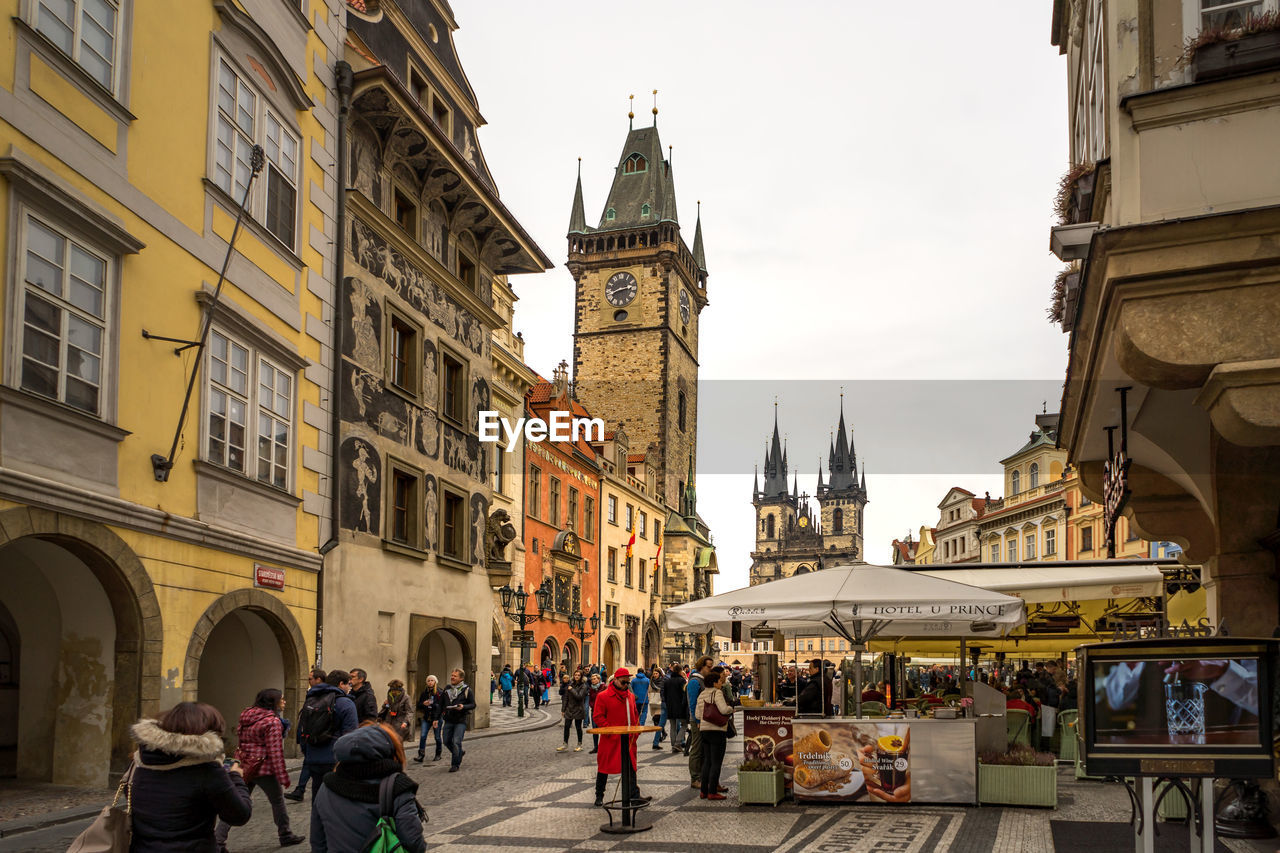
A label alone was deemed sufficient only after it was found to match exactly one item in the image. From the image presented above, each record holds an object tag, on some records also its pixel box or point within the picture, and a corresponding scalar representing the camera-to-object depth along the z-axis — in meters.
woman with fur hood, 5.39
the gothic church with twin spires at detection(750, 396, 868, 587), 160.25
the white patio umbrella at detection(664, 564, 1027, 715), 12.70
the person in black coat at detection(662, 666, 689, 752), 21.80
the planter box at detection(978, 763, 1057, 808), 12.67
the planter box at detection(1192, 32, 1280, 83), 7.26
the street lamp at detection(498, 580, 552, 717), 33.78
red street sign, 16.97
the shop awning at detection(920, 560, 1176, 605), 15.48
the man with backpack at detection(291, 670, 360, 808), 11.45
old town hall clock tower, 75.50
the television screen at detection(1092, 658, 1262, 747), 6.98
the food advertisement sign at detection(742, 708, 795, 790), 14.07
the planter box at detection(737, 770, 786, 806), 13.23
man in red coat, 13.03
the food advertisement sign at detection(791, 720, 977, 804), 12.94
